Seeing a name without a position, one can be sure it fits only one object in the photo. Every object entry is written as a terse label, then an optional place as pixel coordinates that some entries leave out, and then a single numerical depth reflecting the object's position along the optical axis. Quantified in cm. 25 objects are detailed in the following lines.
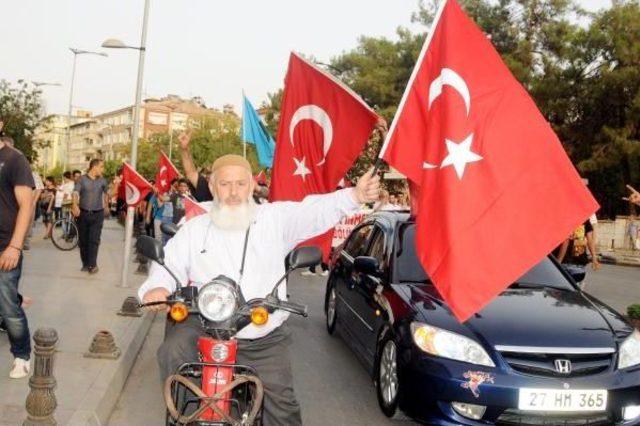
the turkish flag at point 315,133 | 578
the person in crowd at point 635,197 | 793
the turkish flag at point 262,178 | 1762
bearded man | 373
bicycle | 1667
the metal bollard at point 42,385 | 420
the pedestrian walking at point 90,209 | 1232
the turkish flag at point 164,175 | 1593
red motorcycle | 332
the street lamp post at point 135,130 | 1060
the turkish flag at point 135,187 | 1170
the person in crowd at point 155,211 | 1720
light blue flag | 1218
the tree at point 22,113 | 2942
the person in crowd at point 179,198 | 1452
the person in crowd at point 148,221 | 1965
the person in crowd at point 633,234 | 2988
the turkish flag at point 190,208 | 862
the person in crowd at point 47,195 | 2462
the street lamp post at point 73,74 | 4525
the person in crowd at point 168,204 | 1580
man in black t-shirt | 540
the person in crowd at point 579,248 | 1098
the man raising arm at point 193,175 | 807
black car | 487
